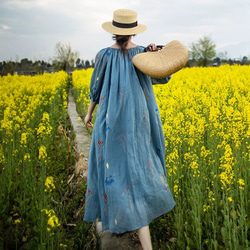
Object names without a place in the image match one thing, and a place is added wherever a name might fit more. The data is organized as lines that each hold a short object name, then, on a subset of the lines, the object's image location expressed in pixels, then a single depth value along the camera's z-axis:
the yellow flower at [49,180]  2.08
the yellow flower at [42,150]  2.62
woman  2.12
